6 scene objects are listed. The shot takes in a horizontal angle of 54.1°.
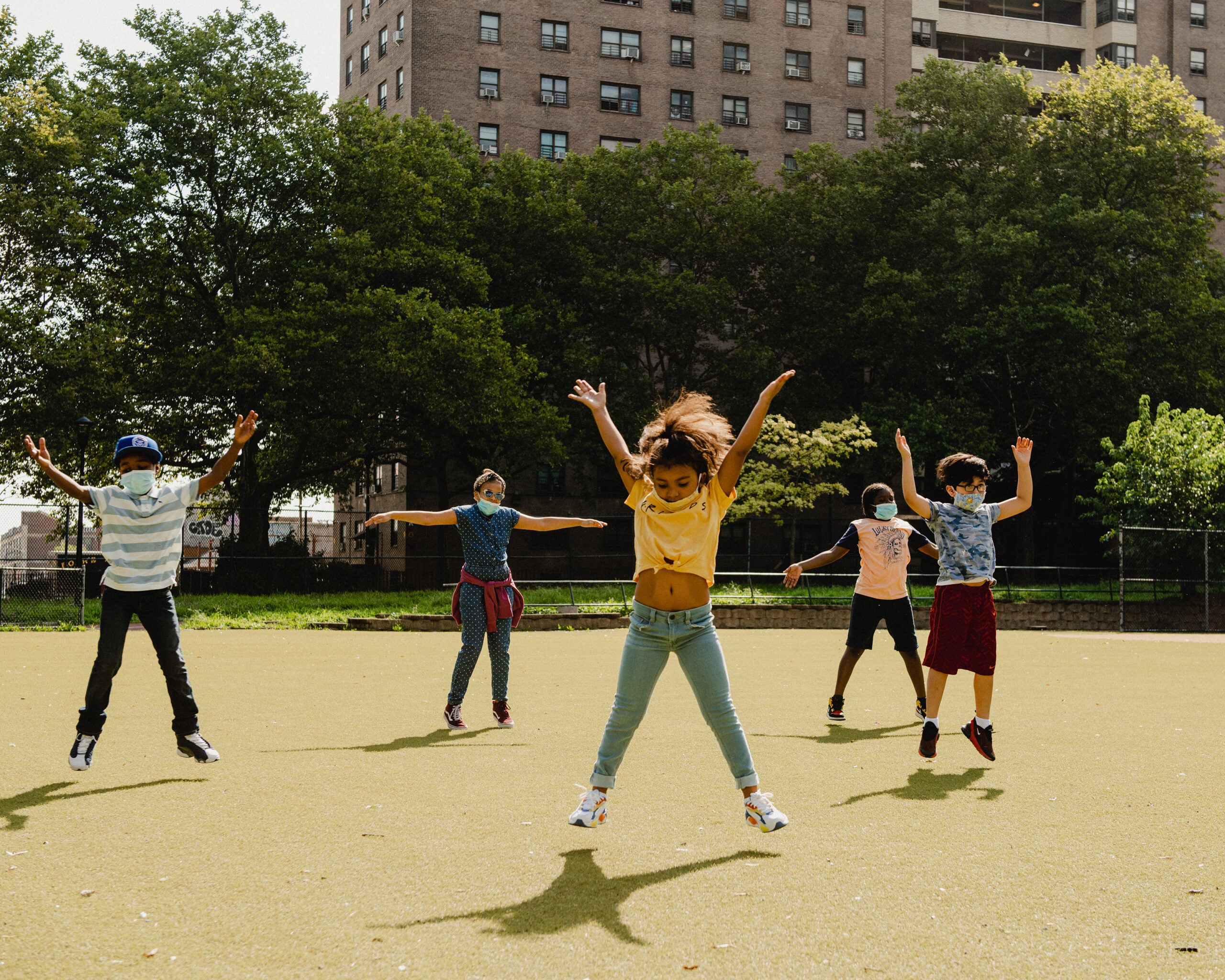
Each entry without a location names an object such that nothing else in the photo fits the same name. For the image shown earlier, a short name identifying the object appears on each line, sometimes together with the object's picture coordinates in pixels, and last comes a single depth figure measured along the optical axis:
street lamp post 29.44
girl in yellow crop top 5.23
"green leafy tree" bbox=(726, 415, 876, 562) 35.41
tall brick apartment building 55.94
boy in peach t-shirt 9.60
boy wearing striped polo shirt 7.02
